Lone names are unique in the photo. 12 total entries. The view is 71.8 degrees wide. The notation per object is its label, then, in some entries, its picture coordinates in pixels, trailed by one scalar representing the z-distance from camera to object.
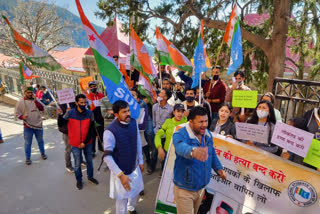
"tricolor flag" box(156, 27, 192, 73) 4.53
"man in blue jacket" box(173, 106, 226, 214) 2.32
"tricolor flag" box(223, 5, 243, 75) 3.84
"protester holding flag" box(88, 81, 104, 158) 5.11
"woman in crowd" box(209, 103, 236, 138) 3.25
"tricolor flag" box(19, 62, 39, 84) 5.45
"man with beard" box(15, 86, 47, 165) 4.80
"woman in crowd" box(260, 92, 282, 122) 3.64
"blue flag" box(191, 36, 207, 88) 3.65
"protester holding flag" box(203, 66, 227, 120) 4.93
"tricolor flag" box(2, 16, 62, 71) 4.04
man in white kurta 2.69
